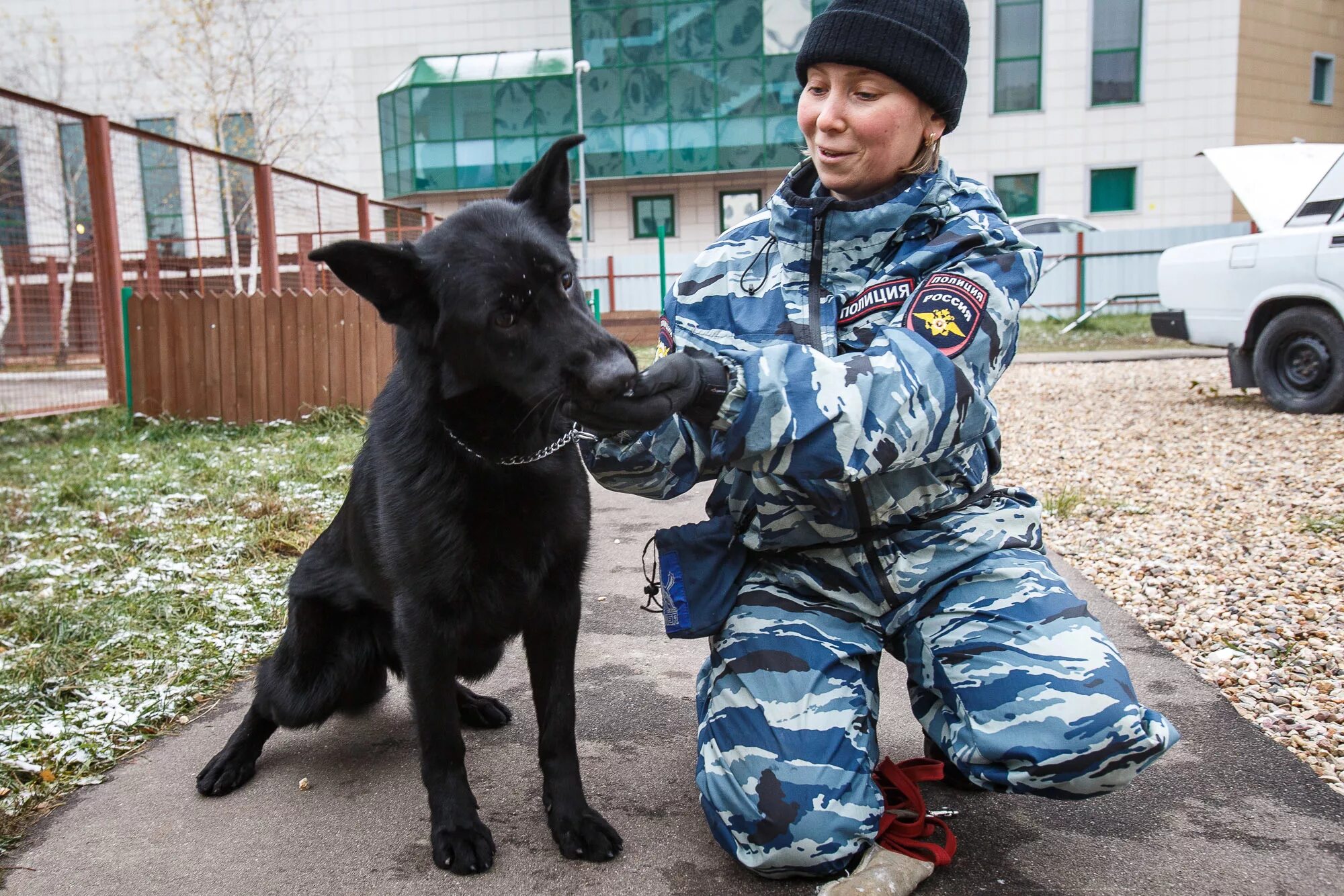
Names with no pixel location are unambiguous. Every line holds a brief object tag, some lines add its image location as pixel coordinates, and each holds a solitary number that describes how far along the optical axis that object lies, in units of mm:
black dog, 1795
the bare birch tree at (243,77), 20953
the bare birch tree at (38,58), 23469
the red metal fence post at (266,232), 9477
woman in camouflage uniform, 1711
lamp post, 20141
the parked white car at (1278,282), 6262
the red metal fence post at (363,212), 12758
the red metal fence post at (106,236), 7668
